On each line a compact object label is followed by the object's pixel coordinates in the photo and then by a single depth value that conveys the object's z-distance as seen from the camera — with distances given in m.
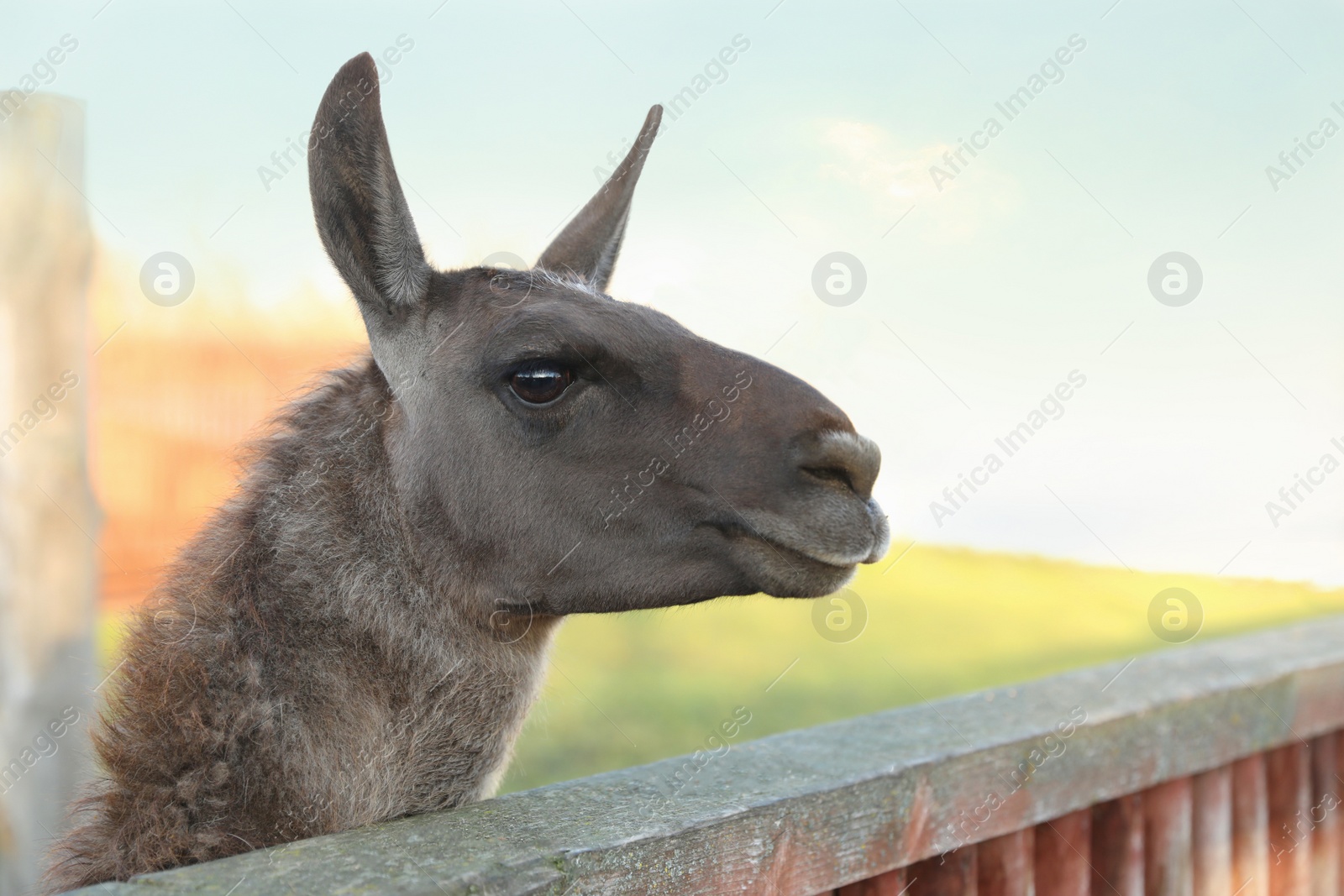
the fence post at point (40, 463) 2.62
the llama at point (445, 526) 1.98
